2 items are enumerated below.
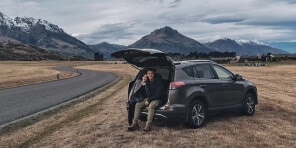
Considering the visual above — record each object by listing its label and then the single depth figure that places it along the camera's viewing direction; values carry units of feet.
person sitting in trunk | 33.83
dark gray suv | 33.47
